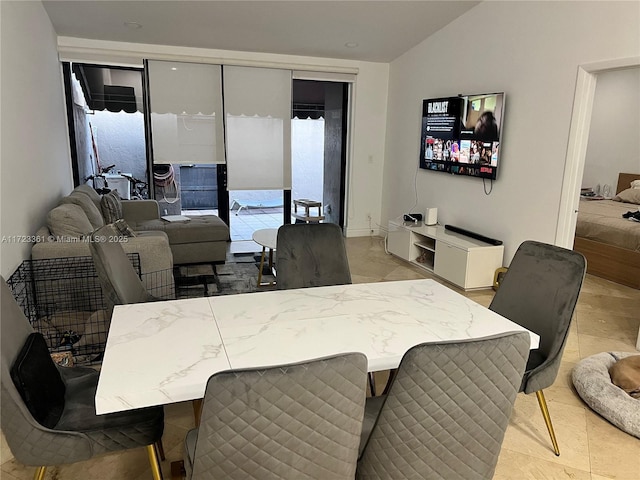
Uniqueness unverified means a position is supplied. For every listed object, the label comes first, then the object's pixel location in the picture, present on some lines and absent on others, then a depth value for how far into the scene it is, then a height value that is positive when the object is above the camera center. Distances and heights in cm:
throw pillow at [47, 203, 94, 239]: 342 -62
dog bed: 233 -130
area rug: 416 -132
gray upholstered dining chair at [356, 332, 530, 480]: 119 -71
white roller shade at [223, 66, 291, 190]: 581 +18
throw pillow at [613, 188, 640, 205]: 600 -63
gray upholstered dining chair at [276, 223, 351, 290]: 265 -65
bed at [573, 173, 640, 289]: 458 -99
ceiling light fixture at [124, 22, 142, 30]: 463 +112
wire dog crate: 304 -113
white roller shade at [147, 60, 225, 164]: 550 +33
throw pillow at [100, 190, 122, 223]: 470 -70
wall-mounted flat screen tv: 443 +10
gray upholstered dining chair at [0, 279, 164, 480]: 136 -91
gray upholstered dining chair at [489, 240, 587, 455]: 203 -72
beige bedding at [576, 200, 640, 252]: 464 -81
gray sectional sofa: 331 -80
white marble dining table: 138 -70
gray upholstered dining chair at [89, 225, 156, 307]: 203 -60
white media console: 436 -109
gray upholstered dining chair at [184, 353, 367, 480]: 102 -64
